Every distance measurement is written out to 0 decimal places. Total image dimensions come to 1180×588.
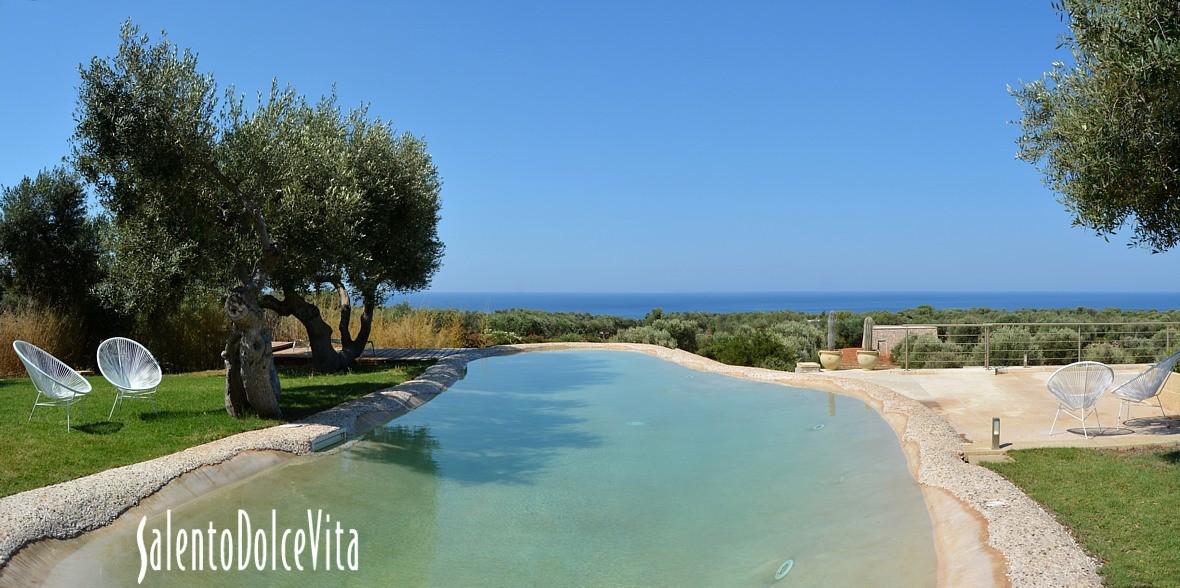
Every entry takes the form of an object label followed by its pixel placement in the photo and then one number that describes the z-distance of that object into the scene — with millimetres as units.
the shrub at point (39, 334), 11906
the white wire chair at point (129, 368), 8078
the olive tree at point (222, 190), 7512
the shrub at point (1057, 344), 15447
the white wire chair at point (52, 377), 6973
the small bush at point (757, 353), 16078
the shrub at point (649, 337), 21422
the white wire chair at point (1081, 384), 7602
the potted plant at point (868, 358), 14133
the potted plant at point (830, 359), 14352
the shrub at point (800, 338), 18266
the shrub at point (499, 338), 20427
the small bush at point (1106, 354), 14922
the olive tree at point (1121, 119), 5145
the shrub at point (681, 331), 22297
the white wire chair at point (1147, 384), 7508
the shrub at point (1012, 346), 15684
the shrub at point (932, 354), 15414
